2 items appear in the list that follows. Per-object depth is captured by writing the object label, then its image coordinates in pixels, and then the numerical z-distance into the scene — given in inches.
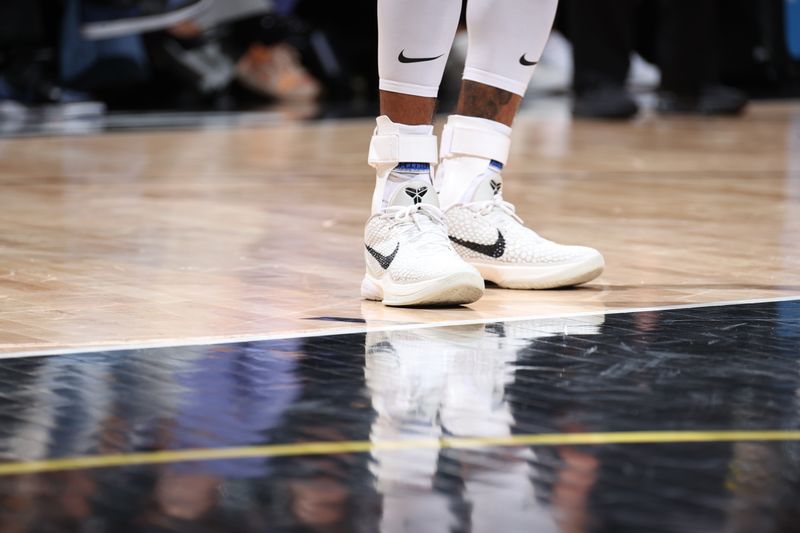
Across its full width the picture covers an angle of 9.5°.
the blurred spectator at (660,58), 573.2
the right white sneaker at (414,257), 286.0
